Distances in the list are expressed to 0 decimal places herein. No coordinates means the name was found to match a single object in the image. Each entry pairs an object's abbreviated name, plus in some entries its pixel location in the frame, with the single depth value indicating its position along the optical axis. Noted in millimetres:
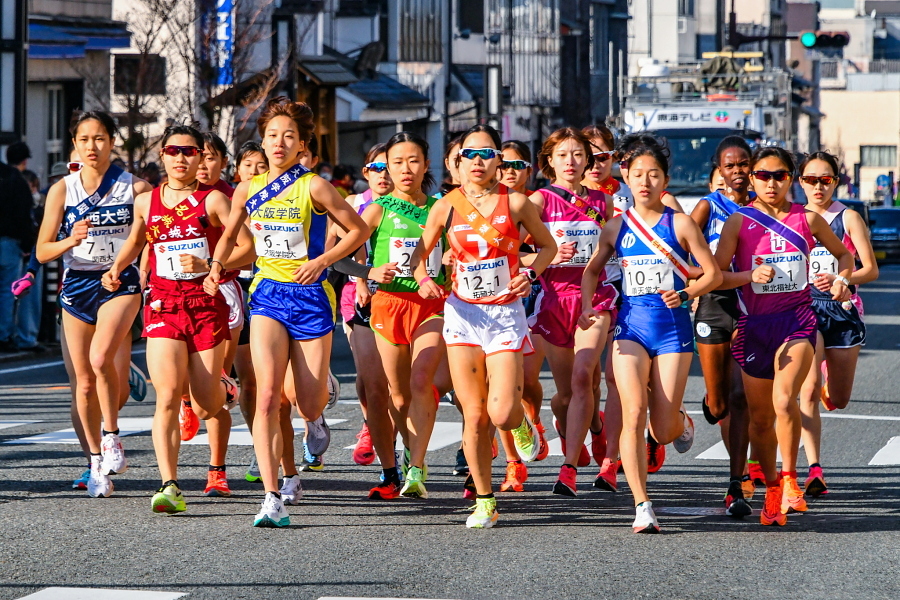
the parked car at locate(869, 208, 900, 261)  82125
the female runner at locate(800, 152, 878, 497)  17469
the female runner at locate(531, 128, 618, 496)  17406
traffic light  71437
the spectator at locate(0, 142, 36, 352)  31016
